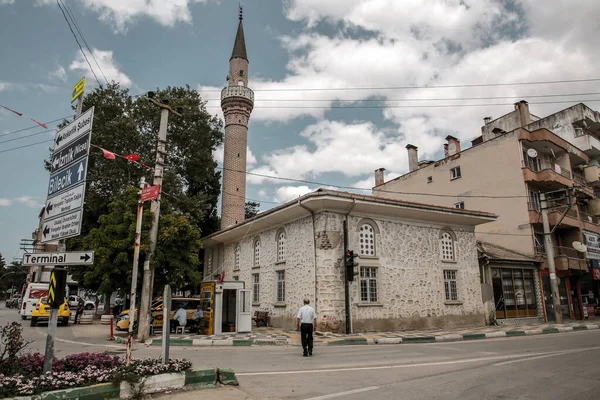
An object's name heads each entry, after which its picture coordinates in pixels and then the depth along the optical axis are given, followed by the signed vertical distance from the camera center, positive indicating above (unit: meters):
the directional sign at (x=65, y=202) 6.15 +1.49
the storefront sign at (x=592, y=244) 28.91 +3.65
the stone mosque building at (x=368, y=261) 17.86 +1.73
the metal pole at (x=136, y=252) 14.72 +1.63
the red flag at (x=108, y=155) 10.33 +3.58
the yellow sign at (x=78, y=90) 7.09 +3.58
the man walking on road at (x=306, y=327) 11.00 -0.77
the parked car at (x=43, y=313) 22.84 -0.76
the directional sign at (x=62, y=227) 6.06 +1.08
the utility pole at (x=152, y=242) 14.59 +2.02
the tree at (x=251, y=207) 47.94 +10.62
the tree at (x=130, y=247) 18.56 +2.35
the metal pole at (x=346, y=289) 17.30 +0.36
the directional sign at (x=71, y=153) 6.41 +2.33
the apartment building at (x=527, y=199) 24.20 +6.72
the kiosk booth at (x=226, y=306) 17.34 -0.34
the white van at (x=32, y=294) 24.26 +0.29
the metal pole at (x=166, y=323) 6.79 -0.42
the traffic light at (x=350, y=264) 16.89 +1.35
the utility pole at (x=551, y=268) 22.92 +1.56
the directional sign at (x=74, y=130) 6.52 +2.75
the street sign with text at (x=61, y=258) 6.04 +0.59
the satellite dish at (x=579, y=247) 26.97 +3.21
